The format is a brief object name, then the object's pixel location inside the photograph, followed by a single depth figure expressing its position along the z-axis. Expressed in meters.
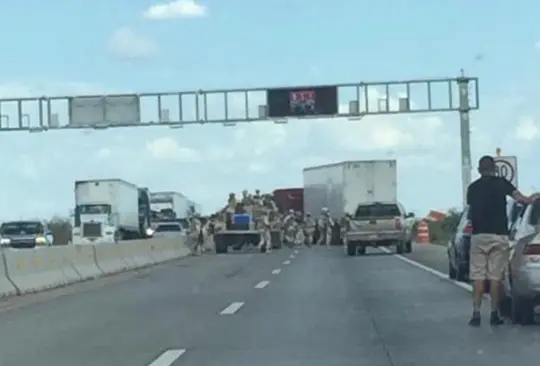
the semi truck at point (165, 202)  90.12
